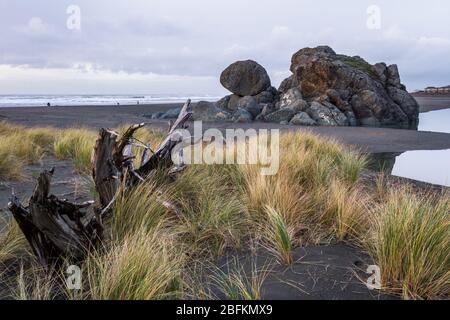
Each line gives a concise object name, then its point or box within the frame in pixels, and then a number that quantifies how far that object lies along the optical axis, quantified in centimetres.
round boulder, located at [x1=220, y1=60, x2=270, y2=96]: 2927
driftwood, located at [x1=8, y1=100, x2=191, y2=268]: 309
